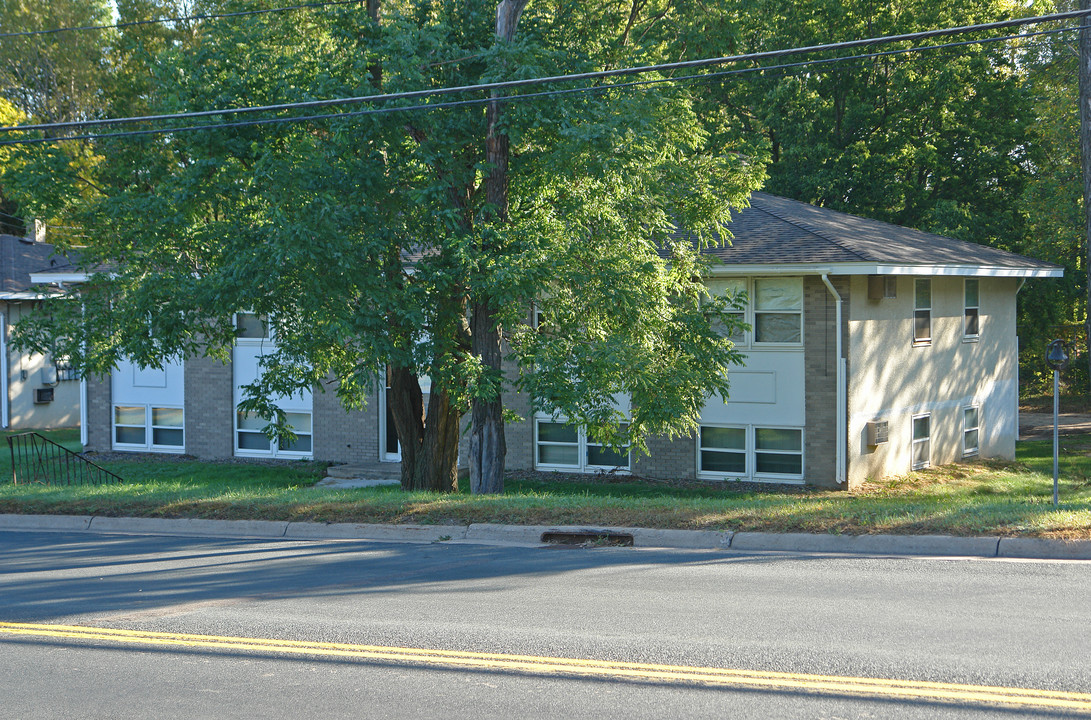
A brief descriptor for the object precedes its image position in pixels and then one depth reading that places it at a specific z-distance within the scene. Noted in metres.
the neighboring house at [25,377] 29.39
